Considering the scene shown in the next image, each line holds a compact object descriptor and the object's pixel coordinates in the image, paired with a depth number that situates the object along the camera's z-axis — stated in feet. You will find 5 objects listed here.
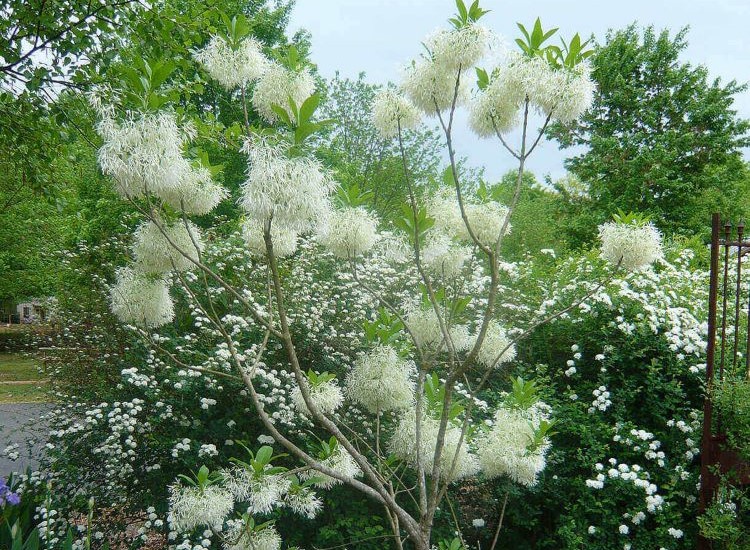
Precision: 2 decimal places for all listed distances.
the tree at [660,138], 50.60
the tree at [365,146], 50.57
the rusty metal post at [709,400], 12.21
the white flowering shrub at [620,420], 12.51
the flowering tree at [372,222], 6.27
